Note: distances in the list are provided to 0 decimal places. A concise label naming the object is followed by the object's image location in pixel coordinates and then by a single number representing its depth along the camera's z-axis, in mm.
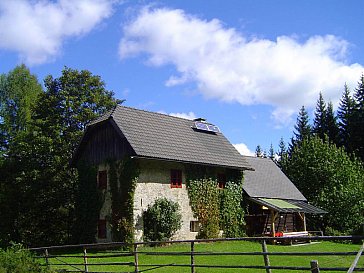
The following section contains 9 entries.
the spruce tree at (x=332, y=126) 55712
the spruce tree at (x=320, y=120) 57031
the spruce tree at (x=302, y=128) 59975
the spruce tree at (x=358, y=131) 52562
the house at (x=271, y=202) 30297
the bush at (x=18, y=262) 12781
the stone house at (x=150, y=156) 25234
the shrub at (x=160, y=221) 24766
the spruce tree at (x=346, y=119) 53738
